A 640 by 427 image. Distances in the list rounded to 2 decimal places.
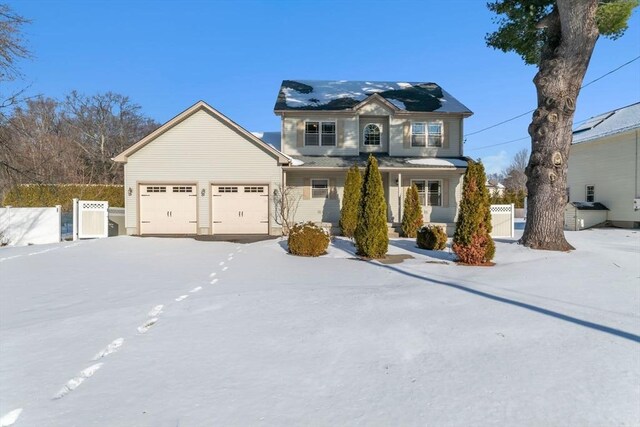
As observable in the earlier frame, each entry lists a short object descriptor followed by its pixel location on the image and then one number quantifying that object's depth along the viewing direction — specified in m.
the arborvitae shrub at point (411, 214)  15.51
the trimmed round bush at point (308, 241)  10.82
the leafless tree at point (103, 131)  37.34
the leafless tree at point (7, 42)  11.84
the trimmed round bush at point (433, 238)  11.53
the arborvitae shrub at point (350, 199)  15.28
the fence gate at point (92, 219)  13.88
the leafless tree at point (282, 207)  15.46
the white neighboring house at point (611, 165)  17.45
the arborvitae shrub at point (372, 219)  10.10
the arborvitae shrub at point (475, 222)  8.96
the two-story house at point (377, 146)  16.95
